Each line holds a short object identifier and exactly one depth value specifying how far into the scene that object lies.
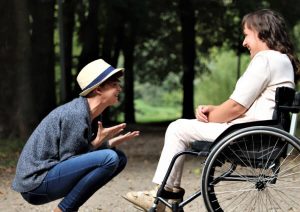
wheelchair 4.21
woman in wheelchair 4.32
